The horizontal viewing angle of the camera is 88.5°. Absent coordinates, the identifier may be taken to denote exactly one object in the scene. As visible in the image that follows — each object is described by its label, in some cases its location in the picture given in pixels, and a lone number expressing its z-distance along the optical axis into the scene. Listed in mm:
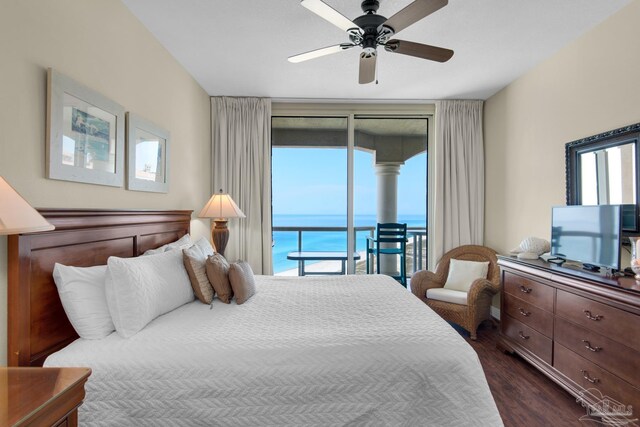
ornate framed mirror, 2273
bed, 1464
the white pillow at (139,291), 1688
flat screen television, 2109
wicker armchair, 3361
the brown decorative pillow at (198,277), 2242
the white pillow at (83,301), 1621
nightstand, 897
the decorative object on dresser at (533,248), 2912
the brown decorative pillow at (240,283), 2275
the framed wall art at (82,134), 1681
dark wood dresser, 1835
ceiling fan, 1855
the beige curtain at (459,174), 4316
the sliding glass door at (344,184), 4605
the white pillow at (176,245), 2387
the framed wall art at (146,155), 2420
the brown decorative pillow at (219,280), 2279
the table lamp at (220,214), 3520
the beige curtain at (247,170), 4266
